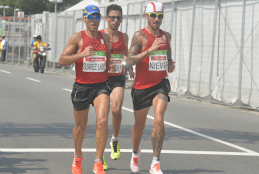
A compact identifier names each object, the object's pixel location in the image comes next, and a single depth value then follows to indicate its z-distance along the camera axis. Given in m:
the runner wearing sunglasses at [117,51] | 13.12
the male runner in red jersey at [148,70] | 11.44
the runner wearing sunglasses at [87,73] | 10.74
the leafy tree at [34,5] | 132.87
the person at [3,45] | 64.54
